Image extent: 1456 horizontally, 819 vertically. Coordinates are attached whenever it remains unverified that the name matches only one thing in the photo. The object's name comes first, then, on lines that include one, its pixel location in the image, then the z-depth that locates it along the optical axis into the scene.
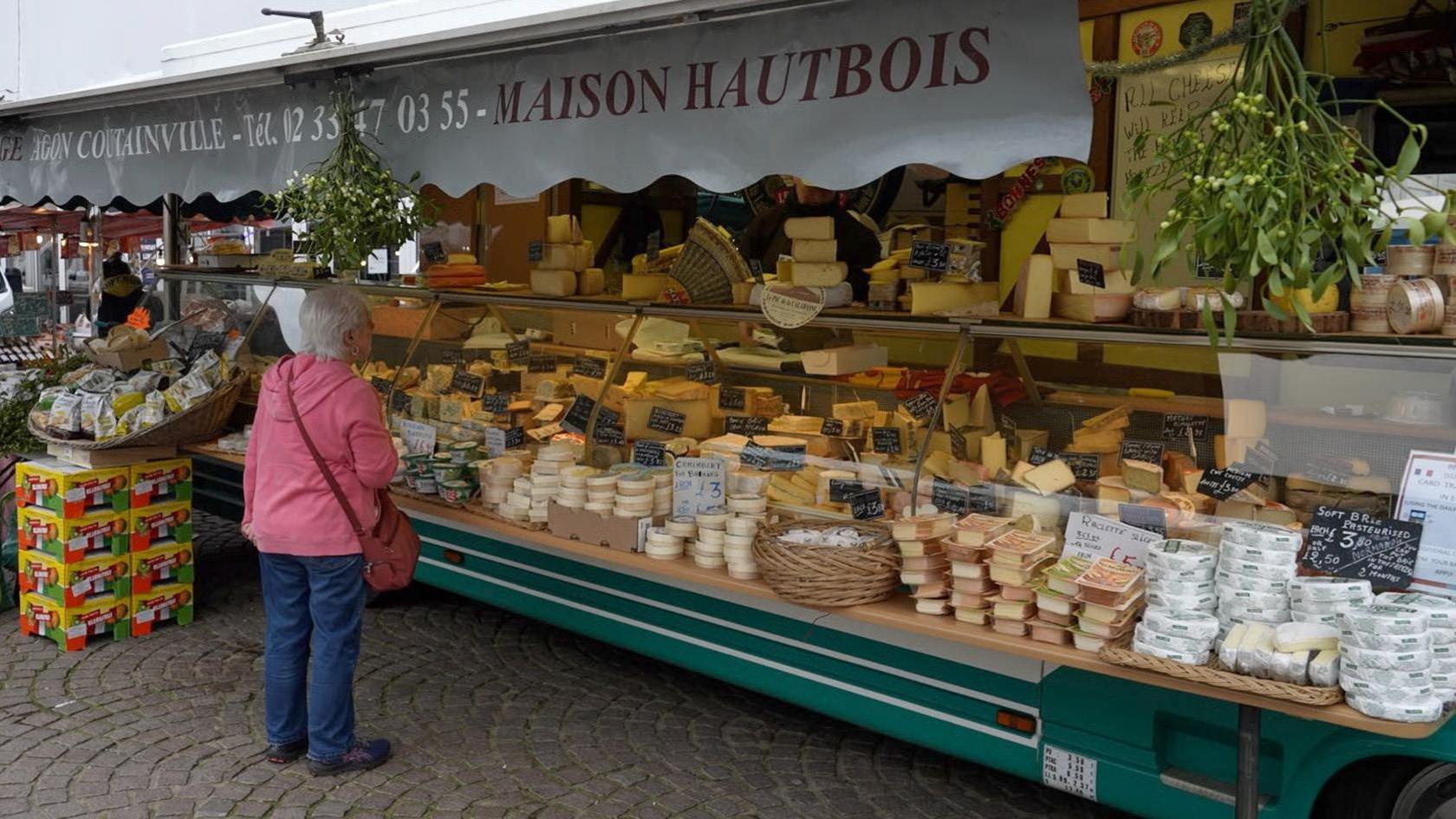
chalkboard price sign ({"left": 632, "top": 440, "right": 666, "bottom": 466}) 5.11
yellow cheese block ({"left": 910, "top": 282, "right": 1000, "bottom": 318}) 4.61
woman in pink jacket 4.33
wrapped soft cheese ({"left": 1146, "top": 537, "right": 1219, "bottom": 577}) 3.24
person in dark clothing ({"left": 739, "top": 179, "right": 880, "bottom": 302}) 6.79
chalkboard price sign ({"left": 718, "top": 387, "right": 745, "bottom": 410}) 5.29
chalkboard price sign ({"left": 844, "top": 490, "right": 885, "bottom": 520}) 4.41
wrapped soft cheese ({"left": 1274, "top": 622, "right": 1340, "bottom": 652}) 2.97
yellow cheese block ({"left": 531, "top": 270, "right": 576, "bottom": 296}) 5.92
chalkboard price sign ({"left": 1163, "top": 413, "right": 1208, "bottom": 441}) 3.98
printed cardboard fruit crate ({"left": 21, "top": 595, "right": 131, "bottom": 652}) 5.80
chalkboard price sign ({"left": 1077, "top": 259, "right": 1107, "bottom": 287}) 4.08
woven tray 2.87
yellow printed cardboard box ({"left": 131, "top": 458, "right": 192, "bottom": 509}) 6.01
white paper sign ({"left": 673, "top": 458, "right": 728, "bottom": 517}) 4.57
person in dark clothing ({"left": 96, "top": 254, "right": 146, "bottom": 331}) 13.73
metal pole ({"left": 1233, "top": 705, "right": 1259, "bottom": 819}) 3.04
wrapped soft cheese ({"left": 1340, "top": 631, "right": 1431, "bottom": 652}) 2.79
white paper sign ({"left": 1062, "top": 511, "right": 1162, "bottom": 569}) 3.64
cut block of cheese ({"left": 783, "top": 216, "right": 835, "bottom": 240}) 4.86
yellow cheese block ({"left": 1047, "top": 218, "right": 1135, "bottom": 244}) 4.16
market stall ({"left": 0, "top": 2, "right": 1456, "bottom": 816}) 3.21
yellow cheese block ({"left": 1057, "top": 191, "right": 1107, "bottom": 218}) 4.20
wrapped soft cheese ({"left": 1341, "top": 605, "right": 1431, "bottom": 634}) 2.80
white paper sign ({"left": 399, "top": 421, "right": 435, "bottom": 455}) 5.67
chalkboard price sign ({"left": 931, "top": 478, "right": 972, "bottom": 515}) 4.27
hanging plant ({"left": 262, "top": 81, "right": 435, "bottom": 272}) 4.80
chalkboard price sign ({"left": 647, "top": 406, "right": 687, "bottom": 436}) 5.29
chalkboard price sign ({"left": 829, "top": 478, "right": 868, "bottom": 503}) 4.56
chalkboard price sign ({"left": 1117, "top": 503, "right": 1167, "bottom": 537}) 3.76
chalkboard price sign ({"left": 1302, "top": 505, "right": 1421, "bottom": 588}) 3.18
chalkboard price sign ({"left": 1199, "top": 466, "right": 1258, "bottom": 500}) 3.80
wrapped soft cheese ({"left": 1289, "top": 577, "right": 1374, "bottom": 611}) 3.09
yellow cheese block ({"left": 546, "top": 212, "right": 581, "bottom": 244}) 6.00
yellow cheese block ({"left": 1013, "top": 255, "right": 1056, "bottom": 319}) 4.24
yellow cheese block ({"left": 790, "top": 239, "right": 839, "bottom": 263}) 4.85
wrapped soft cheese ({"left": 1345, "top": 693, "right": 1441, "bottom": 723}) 2.79
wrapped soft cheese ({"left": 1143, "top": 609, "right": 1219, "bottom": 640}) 3.13
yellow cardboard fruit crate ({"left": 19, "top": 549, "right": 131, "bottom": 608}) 5.77
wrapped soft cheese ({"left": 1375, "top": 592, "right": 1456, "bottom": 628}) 2.97
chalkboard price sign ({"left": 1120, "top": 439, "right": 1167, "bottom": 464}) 4.03
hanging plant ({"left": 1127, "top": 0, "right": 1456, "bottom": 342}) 2.57
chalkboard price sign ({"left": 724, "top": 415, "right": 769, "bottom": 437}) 5.11
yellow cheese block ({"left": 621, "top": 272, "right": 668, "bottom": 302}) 5.69
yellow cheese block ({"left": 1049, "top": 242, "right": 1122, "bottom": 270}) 4.16
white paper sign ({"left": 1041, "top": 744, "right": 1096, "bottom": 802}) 3.76
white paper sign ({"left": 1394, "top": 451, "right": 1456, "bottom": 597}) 3.21
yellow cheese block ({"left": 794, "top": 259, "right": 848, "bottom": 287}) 4.83
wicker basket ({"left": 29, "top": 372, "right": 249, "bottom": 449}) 5.90
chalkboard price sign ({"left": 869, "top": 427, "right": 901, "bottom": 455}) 4.62
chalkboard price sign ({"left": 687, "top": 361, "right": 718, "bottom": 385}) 5.41
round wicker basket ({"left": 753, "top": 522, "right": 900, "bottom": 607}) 3.79
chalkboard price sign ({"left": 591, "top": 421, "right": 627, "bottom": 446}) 5.36
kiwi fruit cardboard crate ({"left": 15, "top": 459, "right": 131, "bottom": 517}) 5.73
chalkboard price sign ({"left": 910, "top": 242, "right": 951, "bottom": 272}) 4.73
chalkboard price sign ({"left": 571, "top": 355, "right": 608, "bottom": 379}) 5.65
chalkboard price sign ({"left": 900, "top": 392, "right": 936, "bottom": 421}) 4.52
